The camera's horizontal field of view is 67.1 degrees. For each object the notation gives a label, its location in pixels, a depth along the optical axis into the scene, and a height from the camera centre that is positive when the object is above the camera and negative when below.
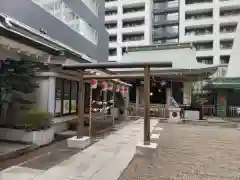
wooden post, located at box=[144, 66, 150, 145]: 5.36 -0.16
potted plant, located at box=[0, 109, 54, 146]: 6.59 -1.23
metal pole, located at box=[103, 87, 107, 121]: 13.16 -0.31
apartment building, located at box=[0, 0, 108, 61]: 8.67 +4.80
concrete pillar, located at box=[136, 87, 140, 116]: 17.42 +0.25
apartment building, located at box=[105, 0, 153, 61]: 33.53 +14.42
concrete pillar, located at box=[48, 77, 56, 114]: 8.04 +0.21
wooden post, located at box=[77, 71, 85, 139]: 6.13 -0.44
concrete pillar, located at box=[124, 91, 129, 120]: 13.82 -0.55
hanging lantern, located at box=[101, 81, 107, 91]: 10.50 +0.77
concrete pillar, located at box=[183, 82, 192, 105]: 16.14 +0.72
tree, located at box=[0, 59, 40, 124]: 6.56 +0.72
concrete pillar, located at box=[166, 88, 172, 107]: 16.75 +0.36
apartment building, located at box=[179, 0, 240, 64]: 28.13 +11.84
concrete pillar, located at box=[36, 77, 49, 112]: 8.07 +0.12
